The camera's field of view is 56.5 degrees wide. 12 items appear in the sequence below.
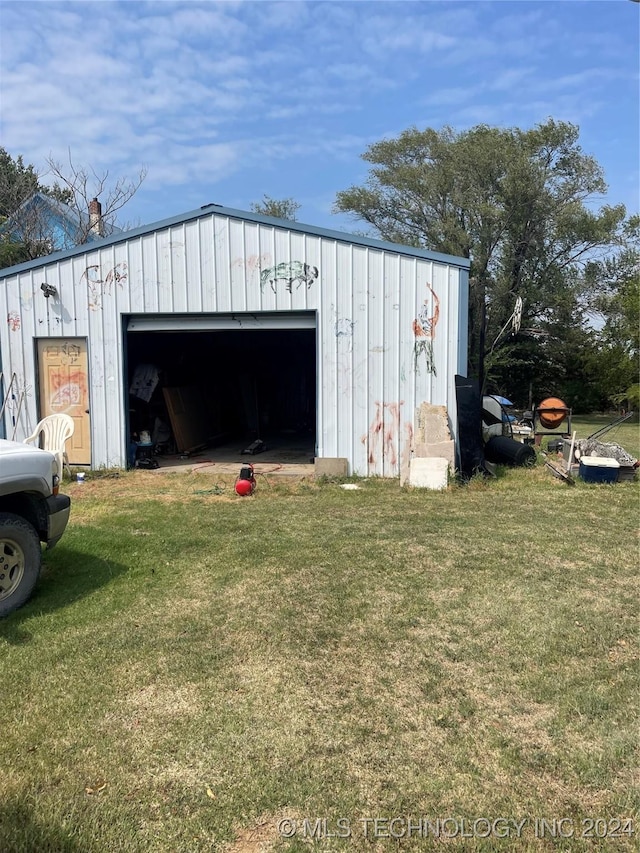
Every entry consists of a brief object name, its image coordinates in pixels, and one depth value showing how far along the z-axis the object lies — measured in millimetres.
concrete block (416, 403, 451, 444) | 8898
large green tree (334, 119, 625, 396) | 25297
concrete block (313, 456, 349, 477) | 9438
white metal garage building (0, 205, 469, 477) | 9211
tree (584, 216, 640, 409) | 25328
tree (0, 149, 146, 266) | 21719
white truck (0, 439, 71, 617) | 4070
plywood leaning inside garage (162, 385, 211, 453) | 12477
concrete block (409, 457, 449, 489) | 8523
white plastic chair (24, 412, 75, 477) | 9219
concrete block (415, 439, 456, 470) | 8773
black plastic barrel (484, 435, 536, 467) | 9930
